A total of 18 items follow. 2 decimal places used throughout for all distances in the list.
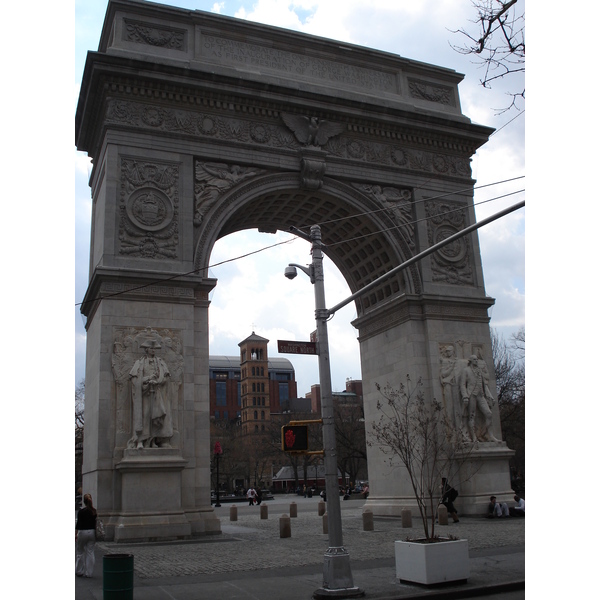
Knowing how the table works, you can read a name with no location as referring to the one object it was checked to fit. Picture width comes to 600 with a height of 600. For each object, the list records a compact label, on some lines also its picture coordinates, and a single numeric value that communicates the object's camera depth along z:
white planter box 11.94
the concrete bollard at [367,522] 21.95
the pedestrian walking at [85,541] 13.82
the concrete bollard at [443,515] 21.62
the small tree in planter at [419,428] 24.09
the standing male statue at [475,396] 25.25
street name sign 13.81
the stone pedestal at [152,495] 19.67
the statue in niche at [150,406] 20.66
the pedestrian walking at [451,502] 23.25
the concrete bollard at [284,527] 20.42
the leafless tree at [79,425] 56.41
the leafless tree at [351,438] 61.63
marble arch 21.27
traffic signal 12.58
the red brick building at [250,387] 136.50
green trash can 10.05
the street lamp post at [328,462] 11.16
